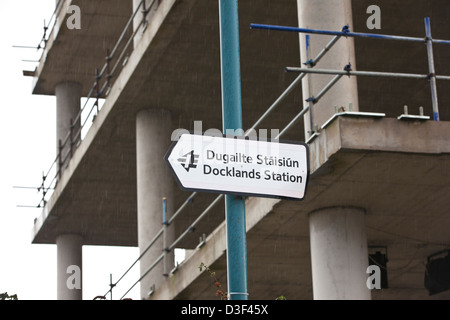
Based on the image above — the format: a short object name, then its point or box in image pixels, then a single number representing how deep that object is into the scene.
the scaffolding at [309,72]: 23.39
